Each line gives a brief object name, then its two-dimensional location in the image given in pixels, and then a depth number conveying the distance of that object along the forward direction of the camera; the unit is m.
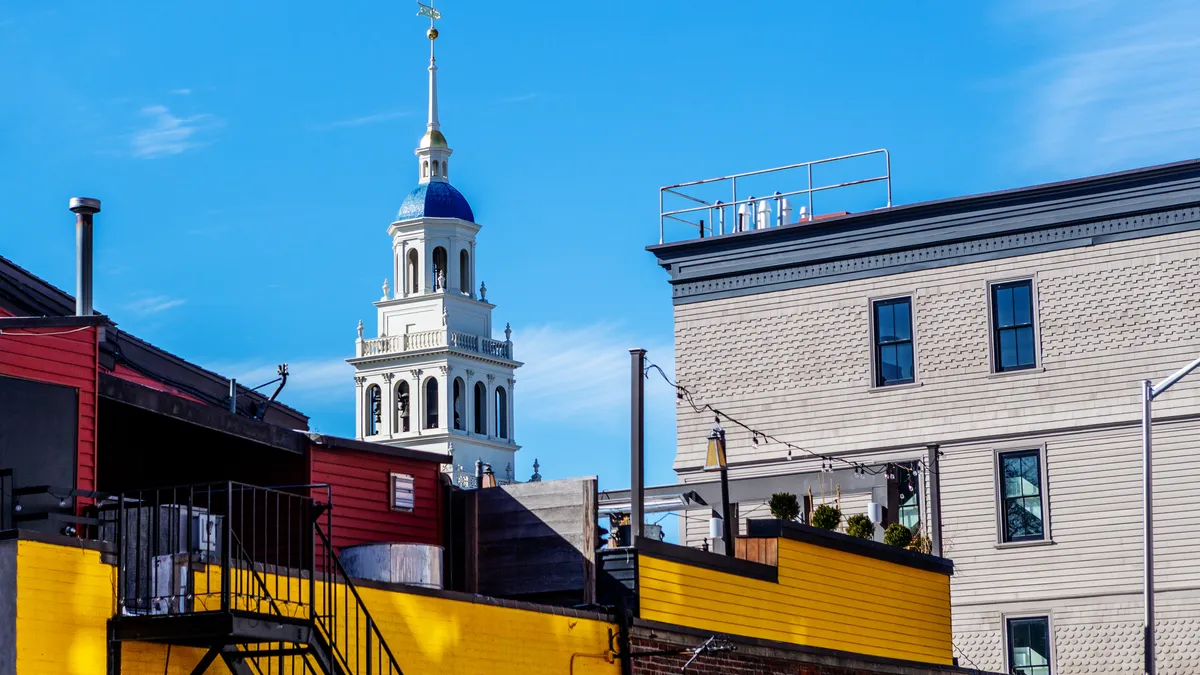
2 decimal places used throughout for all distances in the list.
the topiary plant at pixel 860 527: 31.81
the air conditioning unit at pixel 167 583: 17.23
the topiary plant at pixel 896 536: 31.62
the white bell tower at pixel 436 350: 126.38
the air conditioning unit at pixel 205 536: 17.92
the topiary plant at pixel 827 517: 31.12
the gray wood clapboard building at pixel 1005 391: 36.44
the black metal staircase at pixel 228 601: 16.92
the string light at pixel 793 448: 35.72
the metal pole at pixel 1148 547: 30.22
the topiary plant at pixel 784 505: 31.08
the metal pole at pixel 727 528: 26.73
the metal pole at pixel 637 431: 24.91
